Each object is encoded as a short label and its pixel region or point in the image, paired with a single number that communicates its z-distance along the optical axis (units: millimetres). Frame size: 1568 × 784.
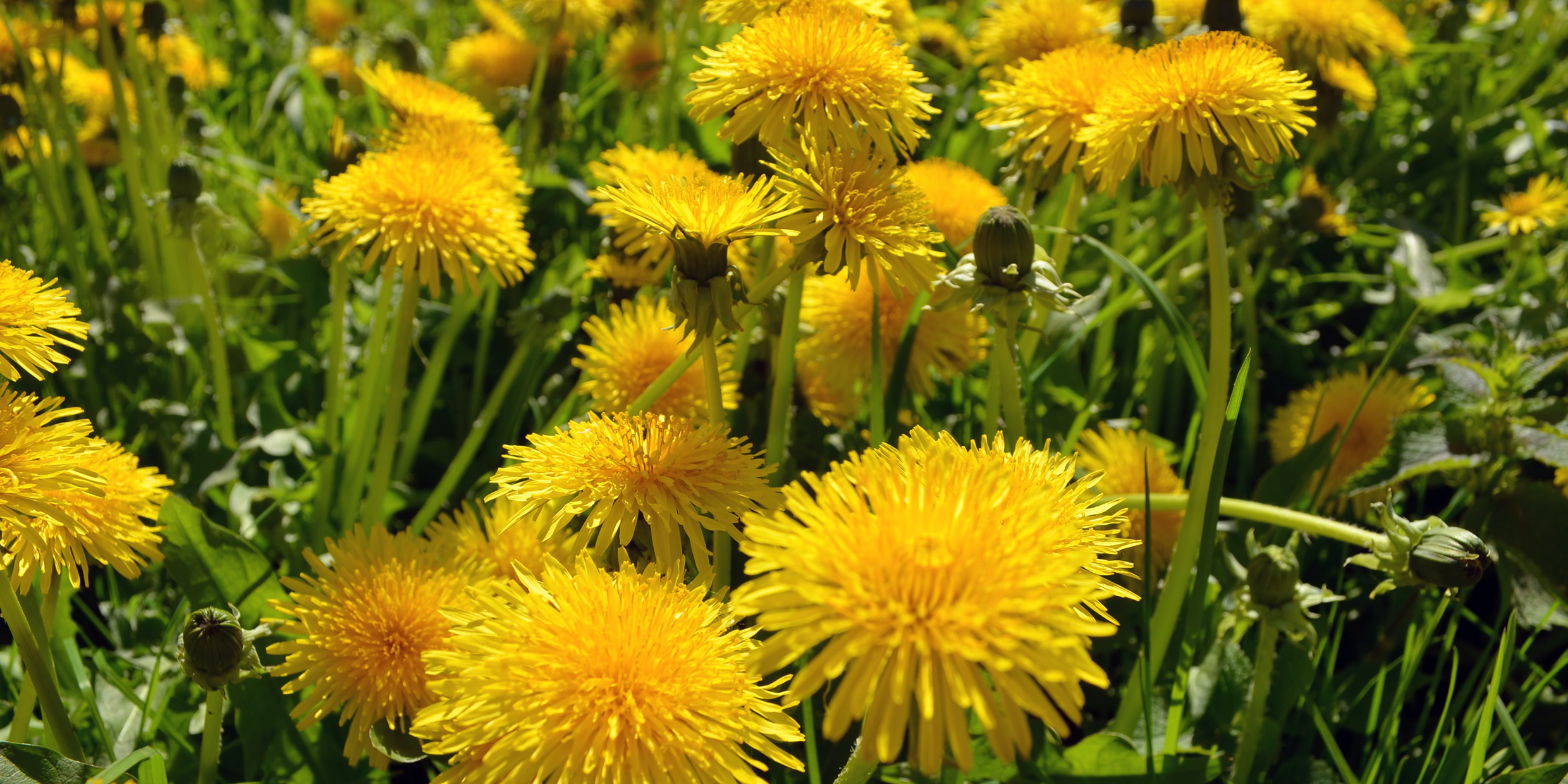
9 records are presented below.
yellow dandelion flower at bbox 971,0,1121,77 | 682
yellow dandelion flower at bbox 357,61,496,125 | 634
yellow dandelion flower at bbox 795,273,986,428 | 602
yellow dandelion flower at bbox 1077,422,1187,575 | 600
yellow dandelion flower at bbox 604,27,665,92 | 886
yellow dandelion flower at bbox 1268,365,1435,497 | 636
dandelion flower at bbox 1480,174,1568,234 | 688
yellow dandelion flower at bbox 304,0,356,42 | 1240
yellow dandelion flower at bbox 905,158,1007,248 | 611
